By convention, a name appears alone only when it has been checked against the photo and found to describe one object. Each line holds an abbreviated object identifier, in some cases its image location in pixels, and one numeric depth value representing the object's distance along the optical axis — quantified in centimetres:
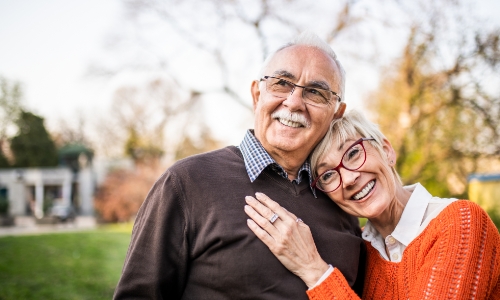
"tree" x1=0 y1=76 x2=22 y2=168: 3050
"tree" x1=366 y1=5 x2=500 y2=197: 621
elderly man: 183
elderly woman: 175
